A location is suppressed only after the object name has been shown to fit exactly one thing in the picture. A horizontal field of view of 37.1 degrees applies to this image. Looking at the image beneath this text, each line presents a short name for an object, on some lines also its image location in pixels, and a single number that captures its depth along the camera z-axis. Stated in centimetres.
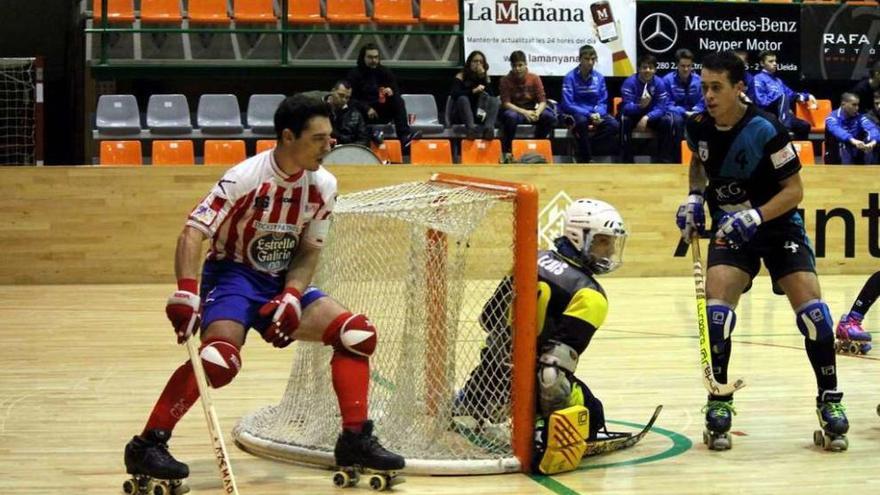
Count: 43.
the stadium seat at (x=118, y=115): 1617
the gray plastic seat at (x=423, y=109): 1717
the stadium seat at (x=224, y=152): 1588
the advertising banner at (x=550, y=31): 1747
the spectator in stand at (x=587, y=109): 1652
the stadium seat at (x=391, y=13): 1788
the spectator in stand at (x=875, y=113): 1692
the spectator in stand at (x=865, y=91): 1764
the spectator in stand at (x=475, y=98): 1620
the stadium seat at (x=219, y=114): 1648
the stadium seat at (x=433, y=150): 1609
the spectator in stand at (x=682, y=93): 1672
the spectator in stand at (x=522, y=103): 1636
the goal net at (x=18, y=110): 1547
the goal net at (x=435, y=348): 571
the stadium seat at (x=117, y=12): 1720
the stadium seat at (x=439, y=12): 1778
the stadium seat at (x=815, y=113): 1867
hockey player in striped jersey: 514
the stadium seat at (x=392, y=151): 1603
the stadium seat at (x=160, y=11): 1722
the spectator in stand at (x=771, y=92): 1711
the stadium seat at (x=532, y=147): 1633
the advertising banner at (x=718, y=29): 1797
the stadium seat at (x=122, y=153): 1583
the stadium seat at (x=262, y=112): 1658
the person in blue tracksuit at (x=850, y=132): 1672
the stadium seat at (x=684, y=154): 1686
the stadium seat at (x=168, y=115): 1636
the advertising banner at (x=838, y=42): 1864
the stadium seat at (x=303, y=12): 1770
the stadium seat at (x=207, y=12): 1736
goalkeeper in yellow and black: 560
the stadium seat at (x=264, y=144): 1575
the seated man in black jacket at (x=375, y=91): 1590
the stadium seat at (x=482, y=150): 1633
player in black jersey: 622
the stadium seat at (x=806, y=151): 1723
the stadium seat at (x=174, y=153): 1578
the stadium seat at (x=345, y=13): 1778
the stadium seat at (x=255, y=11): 1748
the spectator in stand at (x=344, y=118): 1535
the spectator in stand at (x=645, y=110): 1673
